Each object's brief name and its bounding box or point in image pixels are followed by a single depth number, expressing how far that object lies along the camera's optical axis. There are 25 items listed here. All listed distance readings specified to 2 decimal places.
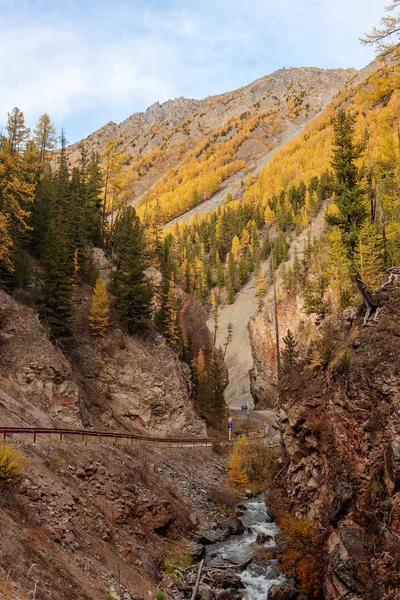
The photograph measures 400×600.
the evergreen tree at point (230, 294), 117.31
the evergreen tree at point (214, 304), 112.36
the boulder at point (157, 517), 21.30
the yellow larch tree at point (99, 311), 41.03
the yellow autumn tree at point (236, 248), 135.38
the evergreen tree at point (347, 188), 30.67
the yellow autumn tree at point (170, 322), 51.56
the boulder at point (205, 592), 16.05
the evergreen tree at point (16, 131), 33.44
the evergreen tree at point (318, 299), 38.56
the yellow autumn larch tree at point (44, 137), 67.69
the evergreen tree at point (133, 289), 43.38
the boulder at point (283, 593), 17.15
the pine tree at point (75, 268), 42.34
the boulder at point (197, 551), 20.80
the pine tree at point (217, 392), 58.53
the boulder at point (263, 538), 24.49
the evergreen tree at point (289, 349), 52.56
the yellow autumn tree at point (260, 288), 103.43
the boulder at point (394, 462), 13.48
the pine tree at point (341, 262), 28.45
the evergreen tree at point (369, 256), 28.86
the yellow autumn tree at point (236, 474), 37.22
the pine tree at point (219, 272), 125.75
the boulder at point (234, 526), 26.16
